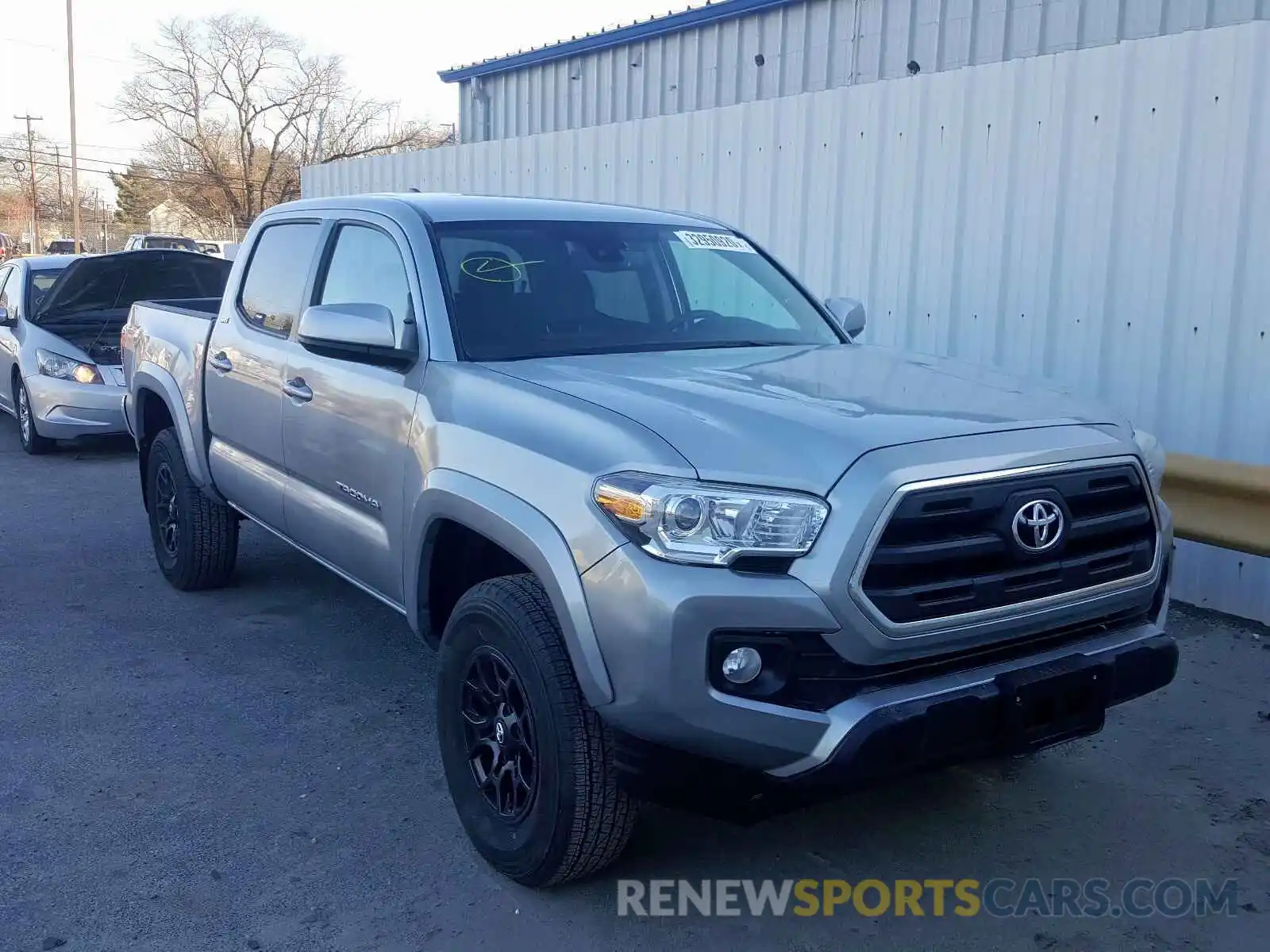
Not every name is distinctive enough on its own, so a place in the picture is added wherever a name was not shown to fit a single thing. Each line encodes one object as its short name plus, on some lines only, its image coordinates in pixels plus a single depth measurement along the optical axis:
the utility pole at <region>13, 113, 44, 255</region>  51.88
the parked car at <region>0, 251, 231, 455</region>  10.00
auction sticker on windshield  4.72
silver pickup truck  2.72
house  51.72
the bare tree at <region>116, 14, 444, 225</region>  45.53
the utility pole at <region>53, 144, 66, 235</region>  72.06
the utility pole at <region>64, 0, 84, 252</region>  33.75
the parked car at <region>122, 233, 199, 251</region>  30.33
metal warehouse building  9.48
